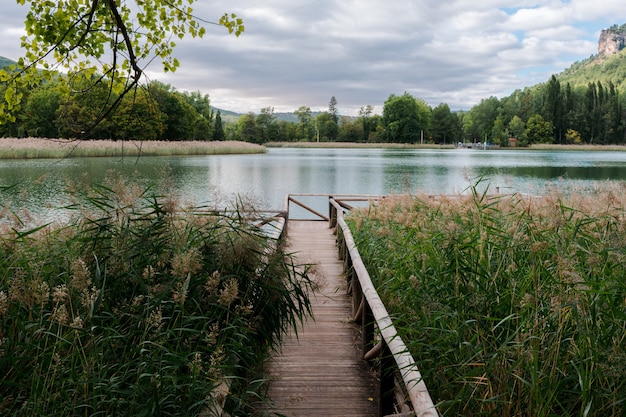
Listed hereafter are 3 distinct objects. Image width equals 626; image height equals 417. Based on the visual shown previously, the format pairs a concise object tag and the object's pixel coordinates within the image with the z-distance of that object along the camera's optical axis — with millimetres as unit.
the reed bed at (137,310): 1979
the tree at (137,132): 40184
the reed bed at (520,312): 2164
